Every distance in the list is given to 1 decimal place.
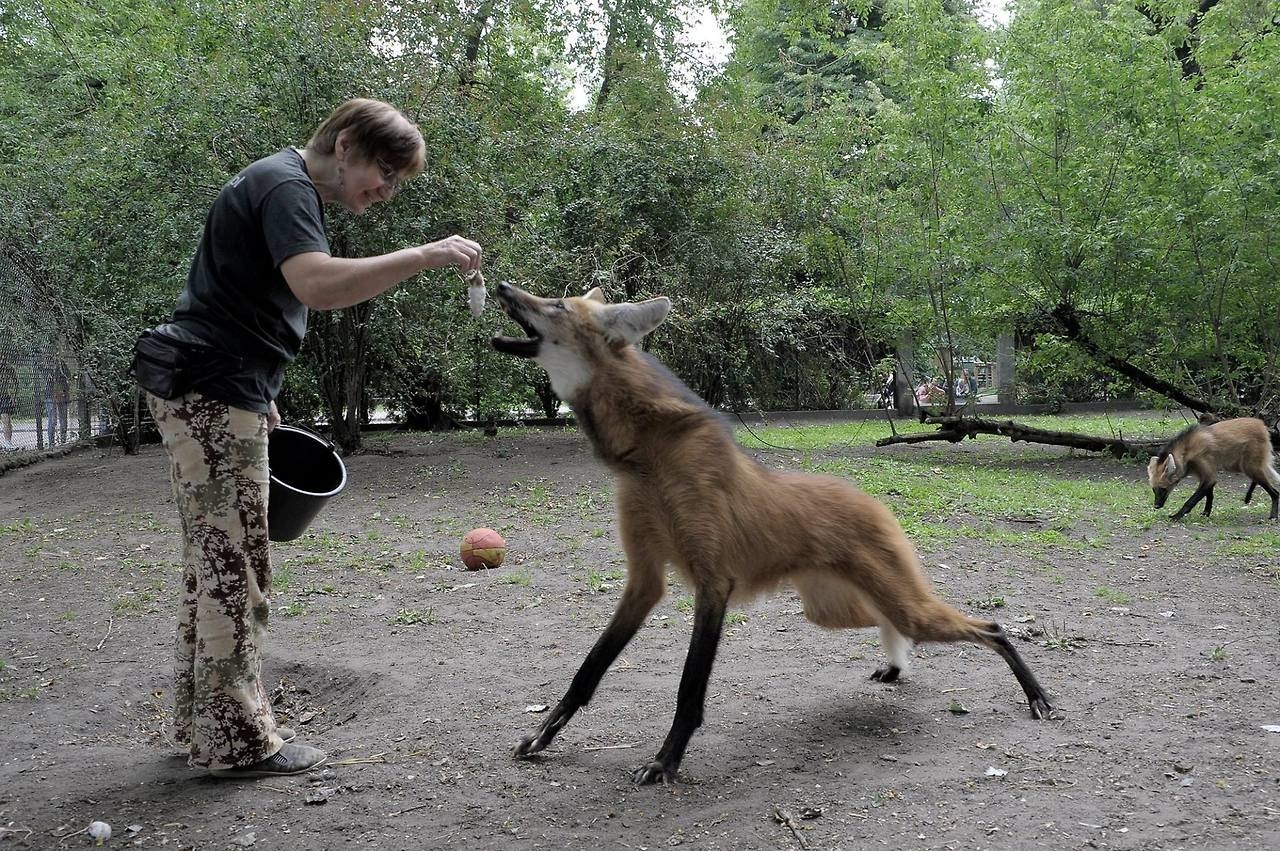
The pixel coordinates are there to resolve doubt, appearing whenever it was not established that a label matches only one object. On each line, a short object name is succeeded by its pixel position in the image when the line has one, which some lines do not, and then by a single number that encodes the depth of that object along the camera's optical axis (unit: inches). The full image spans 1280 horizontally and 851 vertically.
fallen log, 418.3
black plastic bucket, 121.2
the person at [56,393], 433.4
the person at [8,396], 406.6
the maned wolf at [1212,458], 313.9
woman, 100.7
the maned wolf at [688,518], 116.4
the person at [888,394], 724.0
